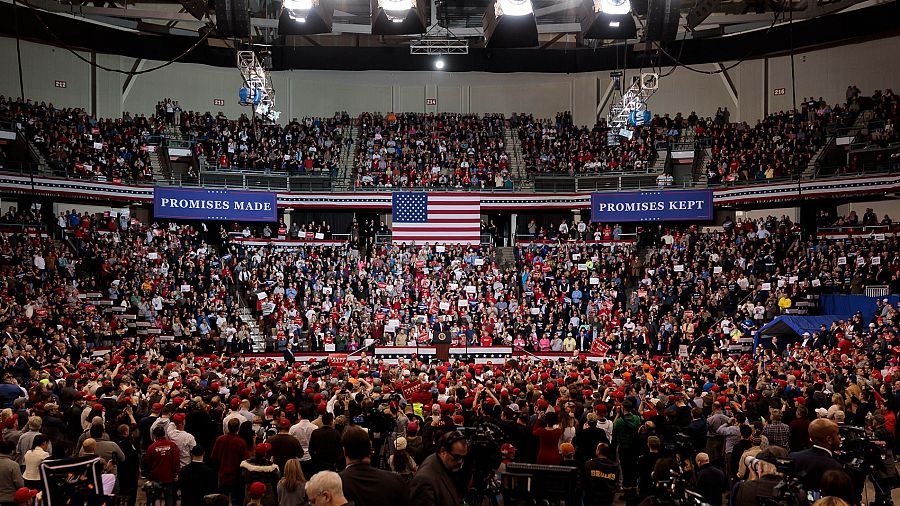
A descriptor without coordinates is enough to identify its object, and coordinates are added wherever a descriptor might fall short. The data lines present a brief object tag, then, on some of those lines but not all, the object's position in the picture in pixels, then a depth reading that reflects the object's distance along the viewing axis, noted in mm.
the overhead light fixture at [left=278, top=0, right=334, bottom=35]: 14430
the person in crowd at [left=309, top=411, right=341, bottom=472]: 9969
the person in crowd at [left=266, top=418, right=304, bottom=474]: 9898
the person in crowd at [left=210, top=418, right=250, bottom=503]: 10203
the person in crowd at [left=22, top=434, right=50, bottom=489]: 9633
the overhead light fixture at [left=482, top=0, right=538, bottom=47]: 14203
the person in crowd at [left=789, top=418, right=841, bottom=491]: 8211
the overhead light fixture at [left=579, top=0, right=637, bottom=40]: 14109
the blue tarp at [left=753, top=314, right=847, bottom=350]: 28203
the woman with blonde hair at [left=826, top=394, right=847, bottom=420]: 12879
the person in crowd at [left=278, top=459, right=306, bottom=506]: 7719
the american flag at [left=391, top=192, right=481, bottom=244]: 38875
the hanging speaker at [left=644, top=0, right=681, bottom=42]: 13883
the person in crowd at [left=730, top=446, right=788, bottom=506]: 8266
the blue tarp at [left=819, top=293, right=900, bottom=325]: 28406
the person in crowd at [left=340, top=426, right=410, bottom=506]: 5965
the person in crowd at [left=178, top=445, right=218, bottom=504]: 9172
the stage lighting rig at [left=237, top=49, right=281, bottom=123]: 24969
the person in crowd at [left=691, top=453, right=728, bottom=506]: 9453
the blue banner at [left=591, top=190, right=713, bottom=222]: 36750
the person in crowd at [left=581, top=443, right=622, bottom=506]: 9656
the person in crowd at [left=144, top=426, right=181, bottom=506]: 10250
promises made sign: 36219
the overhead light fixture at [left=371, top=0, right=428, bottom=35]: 13516
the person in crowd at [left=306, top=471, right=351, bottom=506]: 5469
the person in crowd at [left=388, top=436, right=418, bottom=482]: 8391
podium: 30812
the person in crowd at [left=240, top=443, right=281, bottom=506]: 8891
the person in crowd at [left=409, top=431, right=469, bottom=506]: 5906
